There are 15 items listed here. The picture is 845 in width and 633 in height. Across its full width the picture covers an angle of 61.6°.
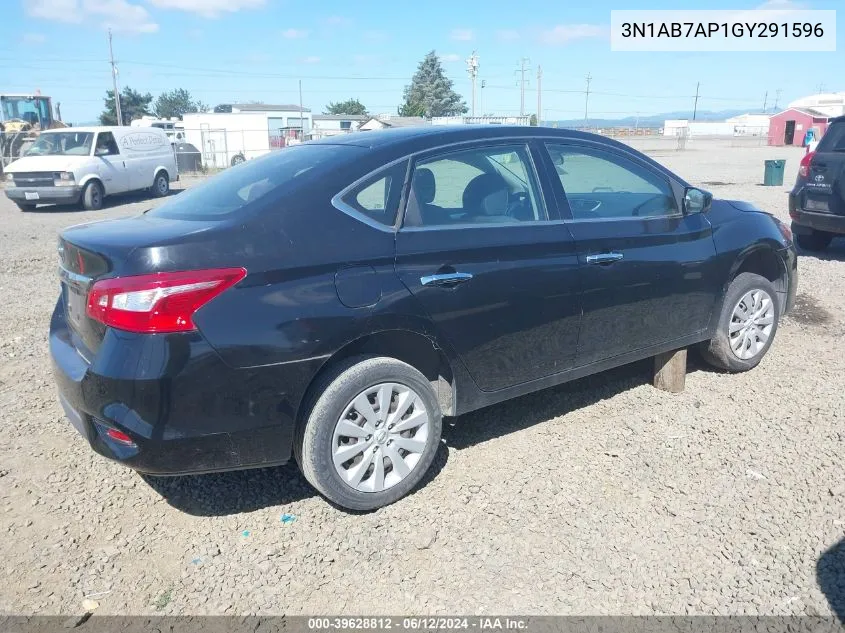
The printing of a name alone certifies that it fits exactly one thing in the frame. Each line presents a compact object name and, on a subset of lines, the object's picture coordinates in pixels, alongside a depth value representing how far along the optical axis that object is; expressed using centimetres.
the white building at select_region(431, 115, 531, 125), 3909
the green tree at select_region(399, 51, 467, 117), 10906
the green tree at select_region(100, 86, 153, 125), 8062
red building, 5538
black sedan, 285
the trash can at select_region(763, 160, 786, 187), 1909
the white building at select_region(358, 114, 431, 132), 5625
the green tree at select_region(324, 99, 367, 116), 10888
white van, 1619
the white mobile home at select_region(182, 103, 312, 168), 3641
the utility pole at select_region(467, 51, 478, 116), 6254
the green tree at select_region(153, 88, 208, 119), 13925
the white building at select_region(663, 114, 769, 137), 8775
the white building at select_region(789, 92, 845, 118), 6938
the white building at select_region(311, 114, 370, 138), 6886
